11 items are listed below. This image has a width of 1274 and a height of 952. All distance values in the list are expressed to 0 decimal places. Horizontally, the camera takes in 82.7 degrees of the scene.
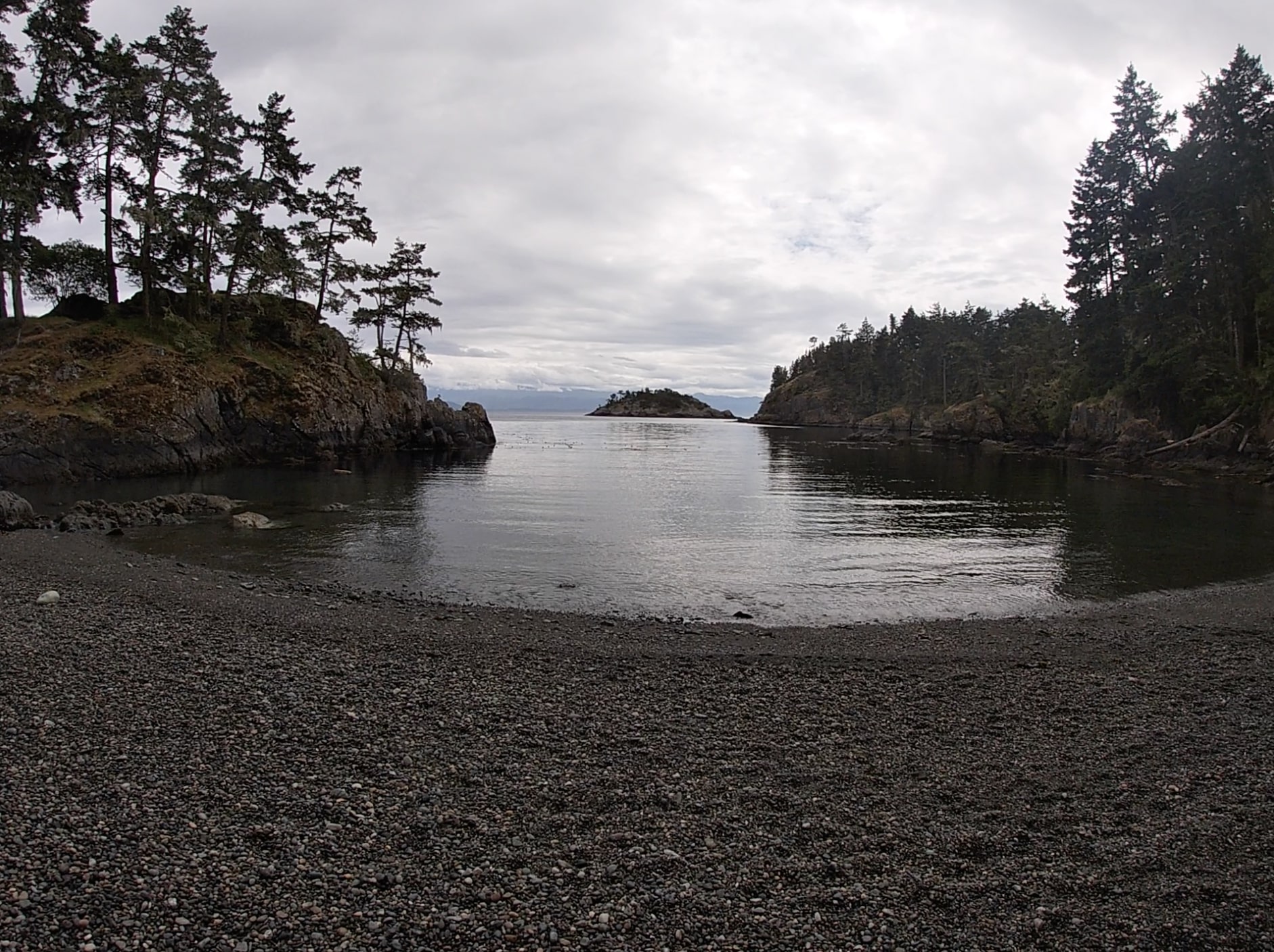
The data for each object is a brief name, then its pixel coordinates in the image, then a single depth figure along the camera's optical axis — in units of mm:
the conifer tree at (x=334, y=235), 57031
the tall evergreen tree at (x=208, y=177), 45812
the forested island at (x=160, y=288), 37531
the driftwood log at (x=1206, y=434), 49719
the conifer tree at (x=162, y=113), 43750
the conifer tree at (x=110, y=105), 40719
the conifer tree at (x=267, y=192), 48750
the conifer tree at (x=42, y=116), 38031
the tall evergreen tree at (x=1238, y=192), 49500
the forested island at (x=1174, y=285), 49812
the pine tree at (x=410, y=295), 68438
